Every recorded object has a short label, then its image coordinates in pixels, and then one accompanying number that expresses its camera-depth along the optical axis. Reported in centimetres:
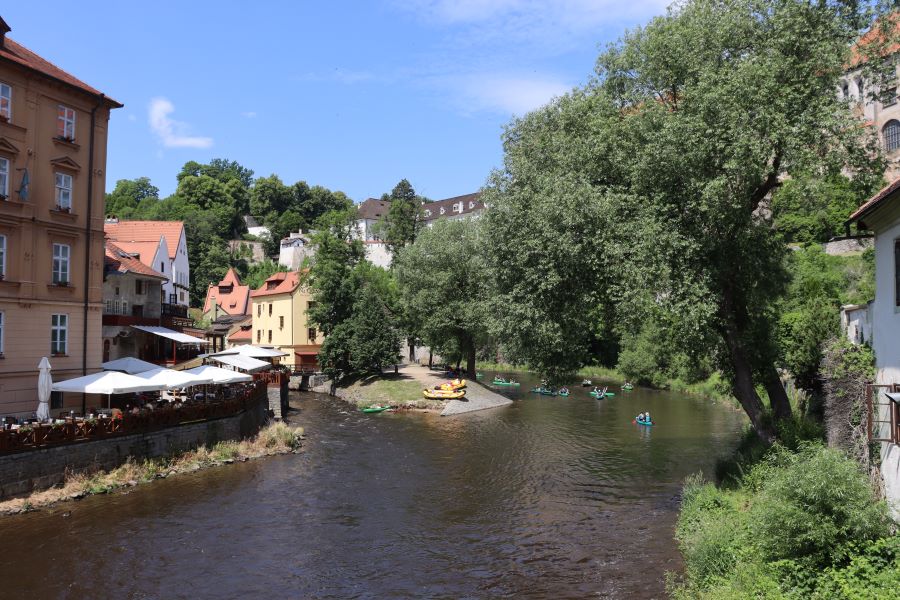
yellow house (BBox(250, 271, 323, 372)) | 6844
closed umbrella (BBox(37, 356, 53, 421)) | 2298
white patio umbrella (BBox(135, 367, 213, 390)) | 2623
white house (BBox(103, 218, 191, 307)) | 4655
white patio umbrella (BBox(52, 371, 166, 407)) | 2409
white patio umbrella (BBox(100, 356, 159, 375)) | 2858
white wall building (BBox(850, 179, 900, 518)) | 1262
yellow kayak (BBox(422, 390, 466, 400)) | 4975
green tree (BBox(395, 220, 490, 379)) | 5541
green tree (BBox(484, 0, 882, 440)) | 1742
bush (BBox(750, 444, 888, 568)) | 1123
